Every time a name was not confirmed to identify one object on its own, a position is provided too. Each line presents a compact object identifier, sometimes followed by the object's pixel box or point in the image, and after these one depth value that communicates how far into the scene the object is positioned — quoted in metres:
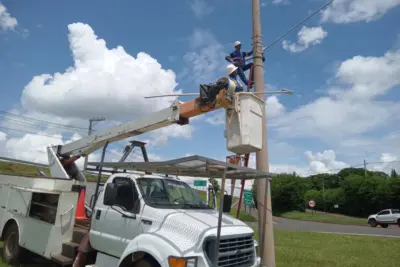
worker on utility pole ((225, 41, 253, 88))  7.31
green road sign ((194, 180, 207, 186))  10.94
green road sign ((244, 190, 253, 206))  14.44
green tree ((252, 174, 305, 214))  52.66
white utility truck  4.58
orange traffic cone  7.65
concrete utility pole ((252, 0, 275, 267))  5.90
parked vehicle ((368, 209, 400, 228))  29.23
